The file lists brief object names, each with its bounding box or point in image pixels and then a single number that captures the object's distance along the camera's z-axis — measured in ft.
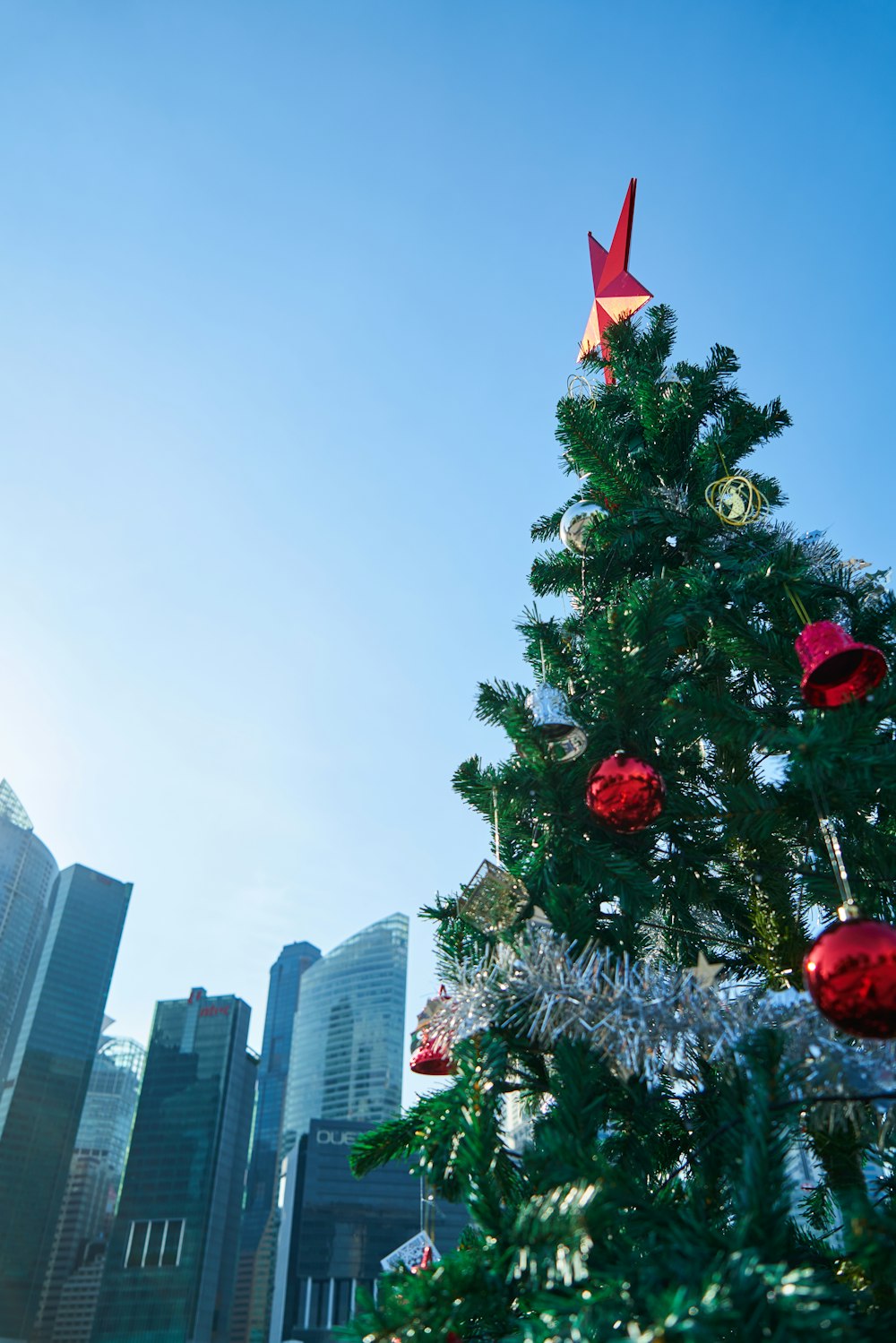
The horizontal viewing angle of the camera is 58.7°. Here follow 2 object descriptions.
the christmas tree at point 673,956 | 3.96
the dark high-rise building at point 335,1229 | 210.18
